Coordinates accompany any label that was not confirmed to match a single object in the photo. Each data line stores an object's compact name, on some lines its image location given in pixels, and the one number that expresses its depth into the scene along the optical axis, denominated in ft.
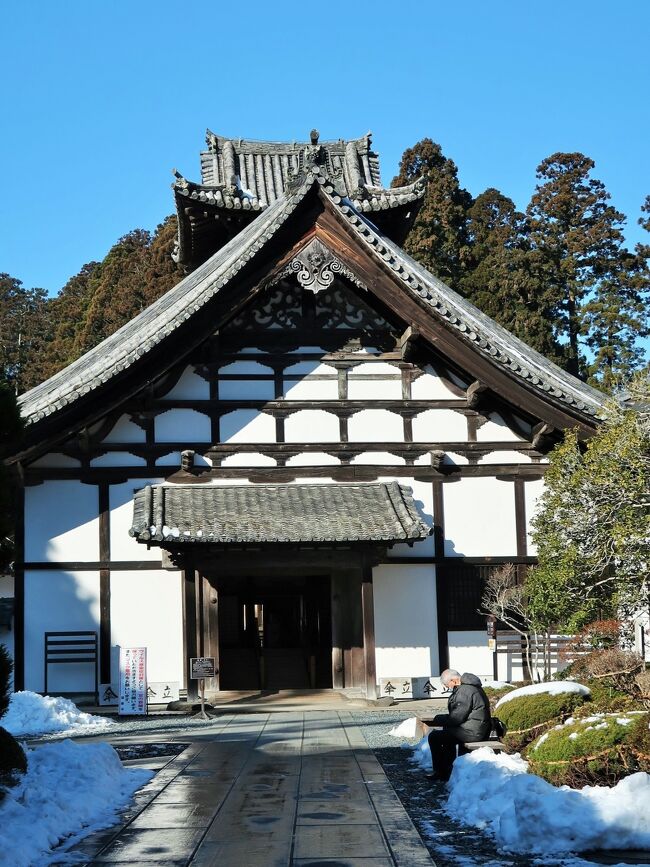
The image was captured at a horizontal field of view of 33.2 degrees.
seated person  33.17
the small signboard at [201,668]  50.42
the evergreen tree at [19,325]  195.21
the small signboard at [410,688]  57.11
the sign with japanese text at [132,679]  52.42
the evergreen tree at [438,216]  134.72
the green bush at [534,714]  34.17
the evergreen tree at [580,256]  140.46
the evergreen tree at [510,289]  132.87
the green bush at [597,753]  27.40
